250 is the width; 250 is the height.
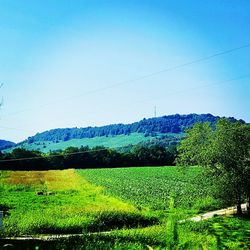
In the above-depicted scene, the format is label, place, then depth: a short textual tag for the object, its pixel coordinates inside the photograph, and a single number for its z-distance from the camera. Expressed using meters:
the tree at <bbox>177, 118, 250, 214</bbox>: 41.69
